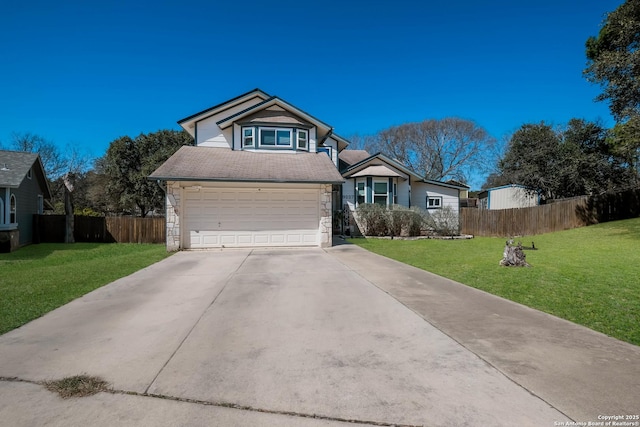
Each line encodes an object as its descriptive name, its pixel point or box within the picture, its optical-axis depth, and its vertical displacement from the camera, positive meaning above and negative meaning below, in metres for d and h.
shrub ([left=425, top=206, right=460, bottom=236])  18.22 -0.26
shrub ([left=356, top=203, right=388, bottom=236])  17.52 -0.08
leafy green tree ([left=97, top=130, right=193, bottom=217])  29.31 +4.70
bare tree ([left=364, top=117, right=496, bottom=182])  36.81 +8.22
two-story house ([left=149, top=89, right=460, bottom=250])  12.72 +1.46
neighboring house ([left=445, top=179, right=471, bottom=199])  37.22 +2.83
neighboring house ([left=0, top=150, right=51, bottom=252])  14.56 +1.16
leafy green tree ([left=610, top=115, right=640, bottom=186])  12.81 +3.30
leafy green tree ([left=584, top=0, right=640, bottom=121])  13.77 +6.34
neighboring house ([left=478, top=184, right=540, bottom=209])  25.12 +1.58
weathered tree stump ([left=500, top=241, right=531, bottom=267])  8.34 -1.00
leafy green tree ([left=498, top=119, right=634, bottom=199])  21.95 +3.75
